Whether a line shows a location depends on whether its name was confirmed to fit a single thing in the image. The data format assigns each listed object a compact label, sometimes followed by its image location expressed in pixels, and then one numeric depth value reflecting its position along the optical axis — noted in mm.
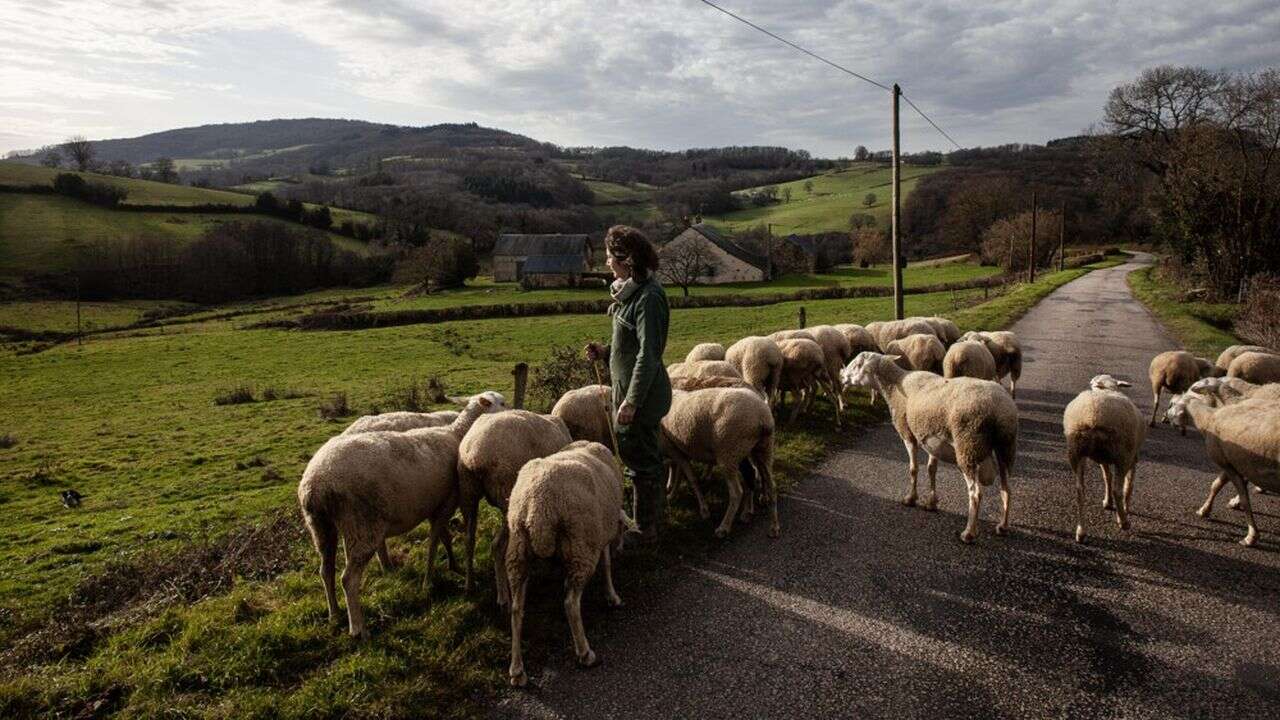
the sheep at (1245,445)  6594
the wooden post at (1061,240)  60409
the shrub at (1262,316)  18716
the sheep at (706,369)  10164
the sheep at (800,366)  12344
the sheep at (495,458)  6281
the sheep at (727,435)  7406
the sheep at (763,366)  12023
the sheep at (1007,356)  13352
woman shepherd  6410
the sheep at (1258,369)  10859
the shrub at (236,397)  24812
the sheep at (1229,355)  11852
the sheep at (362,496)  5496
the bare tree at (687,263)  67688
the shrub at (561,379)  13984
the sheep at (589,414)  8422
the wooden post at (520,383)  10844
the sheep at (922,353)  12992
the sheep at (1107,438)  7090
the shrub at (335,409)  20719
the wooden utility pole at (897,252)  21359
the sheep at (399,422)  7664
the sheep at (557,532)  5059
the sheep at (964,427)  7082
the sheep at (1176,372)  11336
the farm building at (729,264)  73375
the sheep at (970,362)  11531
